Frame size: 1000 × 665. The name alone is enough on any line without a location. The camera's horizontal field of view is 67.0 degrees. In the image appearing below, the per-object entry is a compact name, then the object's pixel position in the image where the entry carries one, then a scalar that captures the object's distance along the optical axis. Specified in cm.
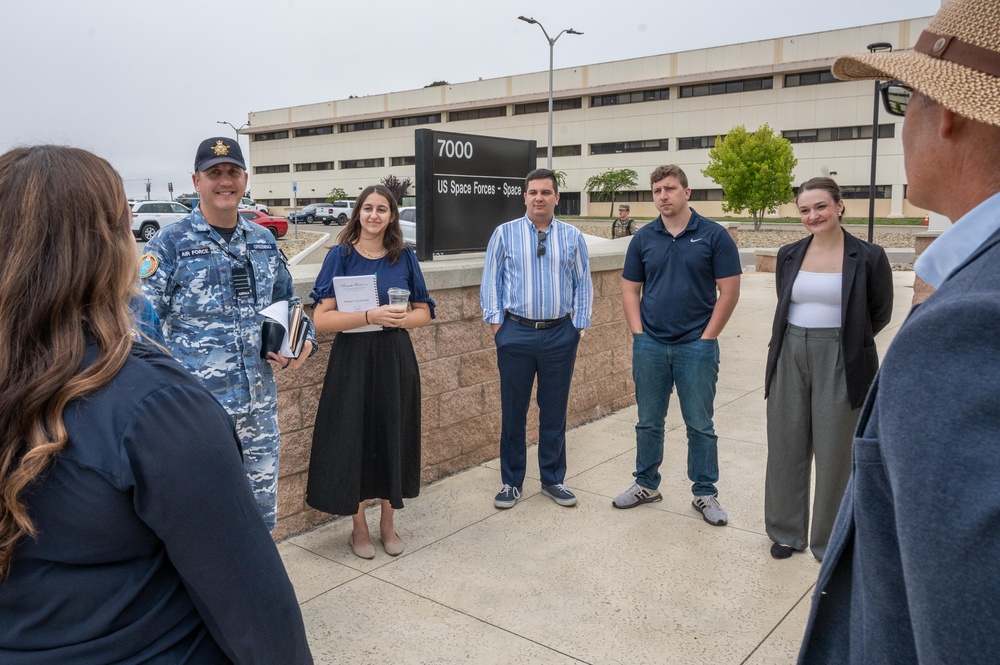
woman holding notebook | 422
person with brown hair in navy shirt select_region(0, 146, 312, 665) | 118
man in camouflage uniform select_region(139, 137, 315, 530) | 326
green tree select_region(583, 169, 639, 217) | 5762
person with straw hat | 82
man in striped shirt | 511
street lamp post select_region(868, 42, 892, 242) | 1666
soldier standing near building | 2206
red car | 3688
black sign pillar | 620
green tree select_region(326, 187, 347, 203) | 7288
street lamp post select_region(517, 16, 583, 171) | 3516
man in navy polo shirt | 484
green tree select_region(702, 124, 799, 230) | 4450
